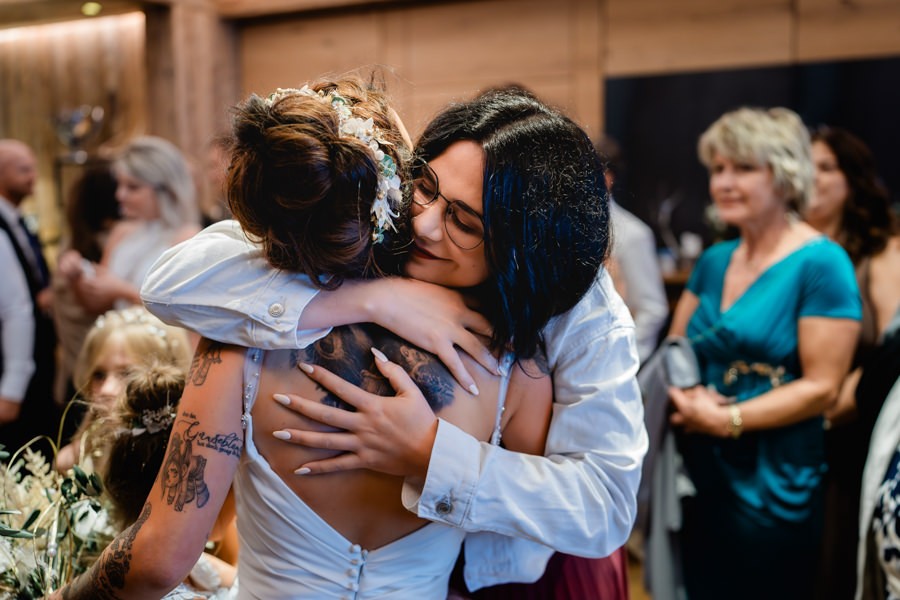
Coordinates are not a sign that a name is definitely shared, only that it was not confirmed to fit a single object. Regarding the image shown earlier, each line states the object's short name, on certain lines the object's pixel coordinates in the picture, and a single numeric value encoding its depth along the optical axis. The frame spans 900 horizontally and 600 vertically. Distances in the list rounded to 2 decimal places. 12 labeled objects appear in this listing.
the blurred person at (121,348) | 2.02
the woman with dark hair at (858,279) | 2.74
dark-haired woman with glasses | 1.11
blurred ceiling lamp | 5.72
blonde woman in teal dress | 2.34
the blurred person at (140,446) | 1.36
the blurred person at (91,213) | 3.54
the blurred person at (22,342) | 2.99
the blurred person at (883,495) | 1.79
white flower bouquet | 1.25
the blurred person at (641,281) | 3.61
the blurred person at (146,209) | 3.18
